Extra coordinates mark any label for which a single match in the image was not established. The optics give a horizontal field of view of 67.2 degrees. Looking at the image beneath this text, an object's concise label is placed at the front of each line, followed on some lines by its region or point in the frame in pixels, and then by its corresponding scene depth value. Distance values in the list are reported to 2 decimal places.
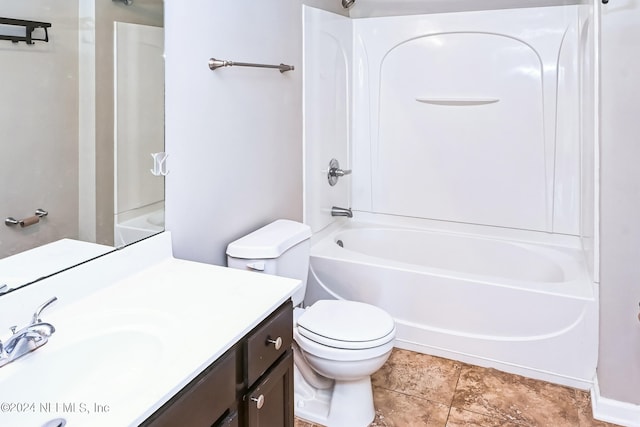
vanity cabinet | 0.97
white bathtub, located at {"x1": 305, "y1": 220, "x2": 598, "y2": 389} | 2.29
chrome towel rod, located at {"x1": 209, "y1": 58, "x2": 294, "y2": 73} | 1.86
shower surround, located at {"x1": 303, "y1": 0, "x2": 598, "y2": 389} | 2.41
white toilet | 1.91
